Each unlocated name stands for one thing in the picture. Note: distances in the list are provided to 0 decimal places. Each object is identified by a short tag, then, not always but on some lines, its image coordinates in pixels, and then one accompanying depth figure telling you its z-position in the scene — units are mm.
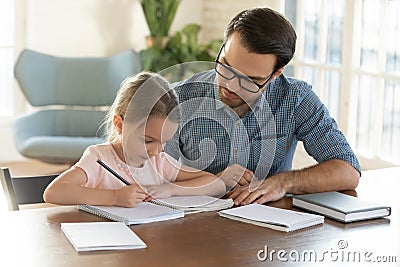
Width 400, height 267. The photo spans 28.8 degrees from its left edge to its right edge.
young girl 2203
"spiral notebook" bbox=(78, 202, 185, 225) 2096
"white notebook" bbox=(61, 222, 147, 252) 1869
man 2498
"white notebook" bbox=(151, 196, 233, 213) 2268
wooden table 1814
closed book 2234
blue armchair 5402
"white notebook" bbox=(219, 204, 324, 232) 2139
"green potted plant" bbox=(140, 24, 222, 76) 5918
